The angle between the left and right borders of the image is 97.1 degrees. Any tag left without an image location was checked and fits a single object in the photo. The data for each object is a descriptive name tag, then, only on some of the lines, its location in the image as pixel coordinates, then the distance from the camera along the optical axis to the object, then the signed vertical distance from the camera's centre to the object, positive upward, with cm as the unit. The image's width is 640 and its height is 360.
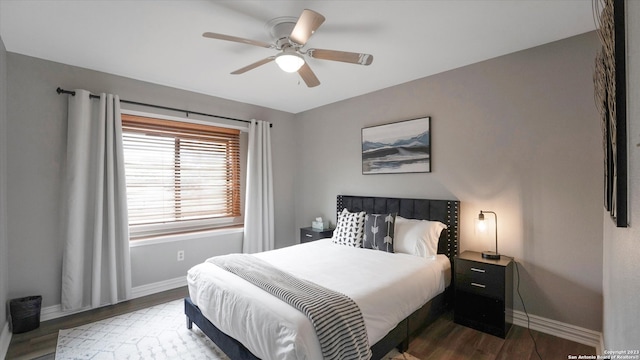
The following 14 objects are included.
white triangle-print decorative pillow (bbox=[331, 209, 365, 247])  322 -55
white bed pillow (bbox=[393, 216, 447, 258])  281 -56
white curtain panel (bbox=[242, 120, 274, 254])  420 -16
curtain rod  282 +93
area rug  219 -134
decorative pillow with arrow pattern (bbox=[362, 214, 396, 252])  299 -53
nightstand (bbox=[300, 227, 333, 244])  408 -75
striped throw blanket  156 -76
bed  160 -84
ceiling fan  184 +97
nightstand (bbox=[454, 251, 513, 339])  239 -97
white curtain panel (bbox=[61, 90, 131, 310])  282 -27
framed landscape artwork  328 +44
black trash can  249 -117
